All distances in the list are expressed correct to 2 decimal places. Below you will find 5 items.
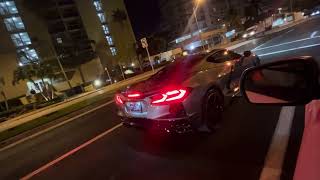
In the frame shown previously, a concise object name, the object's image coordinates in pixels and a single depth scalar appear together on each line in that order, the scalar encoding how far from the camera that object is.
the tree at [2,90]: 43.62
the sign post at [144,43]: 22.05
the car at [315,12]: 56.38
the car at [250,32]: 43.34
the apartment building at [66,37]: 49.09
